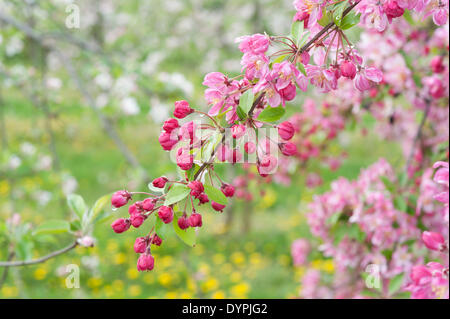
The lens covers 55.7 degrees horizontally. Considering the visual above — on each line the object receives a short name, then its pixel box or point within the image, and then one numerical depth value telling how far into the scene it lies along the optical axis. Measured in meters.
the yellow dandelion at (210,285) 4.01
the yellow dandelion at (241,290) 3.87
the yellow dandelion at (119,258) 4.69
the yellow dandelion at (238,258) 4.75
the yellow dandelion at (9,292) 3.70
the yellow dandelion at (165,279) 4.11
